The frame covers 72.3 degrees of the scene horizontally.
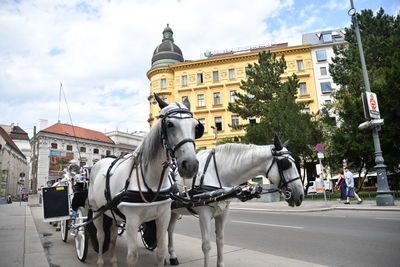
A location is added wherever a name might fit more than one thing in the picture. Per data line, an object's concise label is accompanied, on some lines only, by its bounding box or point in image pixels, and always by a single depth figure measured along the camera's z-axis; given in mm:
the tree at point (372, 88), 16016
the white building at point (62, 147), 50812
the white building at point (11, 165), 36588
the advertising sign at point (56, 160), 51031
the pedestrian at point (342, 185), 16172
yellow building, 40812
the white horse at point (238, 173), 3906
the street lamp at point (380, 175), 12709
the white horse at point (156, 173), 2531
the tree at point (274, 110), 21281
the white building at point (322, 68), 40281
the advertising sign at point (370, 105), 13336
